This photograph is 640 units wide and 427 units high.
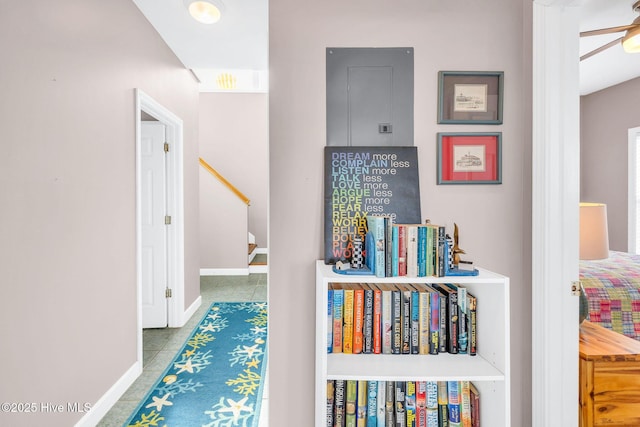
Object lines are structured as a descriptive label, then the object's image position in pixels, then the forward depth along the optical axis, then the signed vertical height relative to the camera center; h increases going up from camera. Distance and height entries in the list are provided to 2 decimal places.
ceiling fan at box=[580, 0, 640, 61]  2.01 +1.04
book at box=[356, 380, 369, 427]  1.34 -0.75
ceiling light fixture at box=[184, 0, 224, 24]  2.08 +1.24
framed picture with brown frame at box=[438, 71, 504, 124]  1.53 +0.50
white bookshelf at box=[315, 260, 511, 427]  1.21 -0.57
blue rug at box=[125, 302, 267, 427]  1.92 -1.13
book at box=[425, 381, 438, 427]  1.35 -0.75
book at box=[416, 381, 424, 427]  1.35 -0.75
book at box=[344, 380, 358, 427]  1.33 -0.75
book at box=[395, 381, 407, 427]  1.34 -0.76
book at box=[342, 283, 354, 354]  1.35 -0.44
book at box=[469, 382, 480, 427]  1.36 -0.79
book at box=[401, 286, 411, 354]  1.35 -0.44
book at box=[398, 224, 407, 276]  1.26 -0.15
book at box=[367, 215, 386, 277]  1.24 -0.14
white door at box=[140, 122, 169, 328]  3.15 -0.13
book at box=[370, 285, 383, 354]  1.35 -0.44
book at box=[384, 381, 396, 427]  1.34 -0.76
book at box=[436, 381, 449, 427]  1.35 -0.77
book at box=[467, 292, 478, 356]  1.35 -0.45
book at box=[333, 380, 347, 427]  1.33 -0.75
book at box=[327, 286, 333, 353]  1.35 -0.43
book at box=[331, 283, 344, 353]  1.35 -0.42
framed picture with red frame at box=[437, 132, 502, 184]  1.53 +0.23
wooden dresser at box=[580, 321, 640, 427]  1.25 -0.64
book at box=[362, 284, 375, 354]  1.35 -0.44
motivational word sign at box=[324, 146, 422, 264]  1.50 +0.10
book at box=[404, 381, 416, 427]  1.34 -0.75
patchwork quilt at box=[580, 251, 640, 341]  1.92 -0.52
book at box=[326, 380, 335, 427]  1.33 -0.74
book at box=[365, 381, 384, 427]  1.34 -0.74
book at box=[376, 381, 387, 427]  1.34 -0.74
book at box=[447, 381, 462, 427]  1.35 -0.75
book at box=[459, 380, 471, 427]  1.35 -0.77
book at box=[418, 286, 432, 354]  1.34 -0.44
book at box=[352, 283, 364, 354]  1.35 -0.43
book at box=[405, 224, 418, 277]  1.25 -0.15
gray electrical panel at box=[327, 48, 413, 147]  1.52 +0.50
